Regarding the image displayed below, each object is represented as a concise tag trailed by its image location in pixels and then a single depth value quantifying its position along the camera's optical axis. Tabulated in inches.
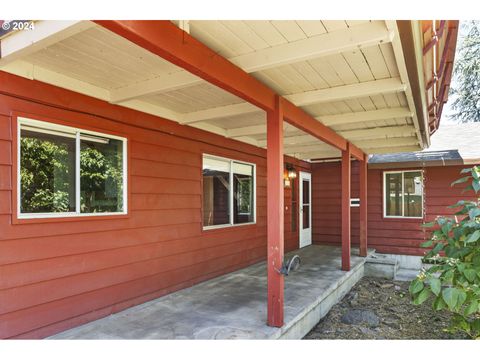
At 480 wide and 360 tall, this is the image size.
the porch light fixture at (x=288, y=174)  301.1
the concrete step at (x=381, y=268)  266.8
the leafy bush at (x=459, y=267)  99.0
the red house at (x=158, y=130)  91.7
